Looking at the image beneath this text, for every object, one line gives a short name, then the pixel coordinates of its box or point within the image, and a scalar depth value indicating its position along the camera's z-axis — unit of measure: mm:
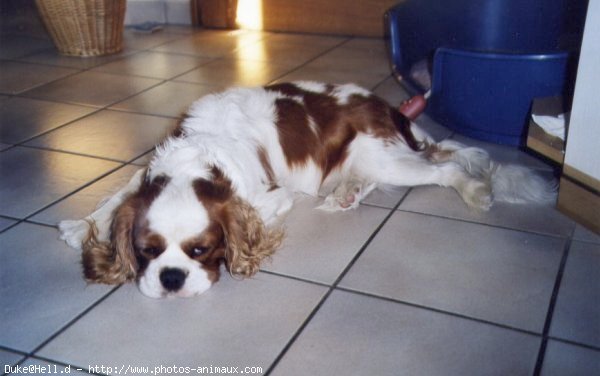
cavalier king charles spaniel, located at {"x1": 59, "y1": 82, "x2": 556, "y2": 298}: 1793
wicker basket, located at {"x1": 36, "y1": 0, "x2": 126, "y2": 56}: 4086
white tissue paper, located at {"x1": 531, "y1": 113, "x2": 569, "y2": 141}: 2285
